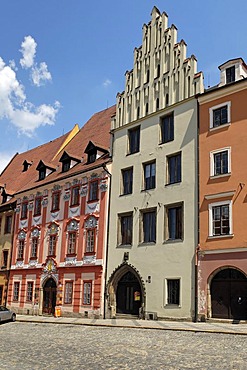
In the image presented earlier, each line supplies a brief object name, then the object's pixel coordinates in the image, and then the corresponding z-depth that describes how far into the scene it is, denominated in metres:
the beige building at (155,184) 25.45
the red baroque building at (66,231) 30.42
